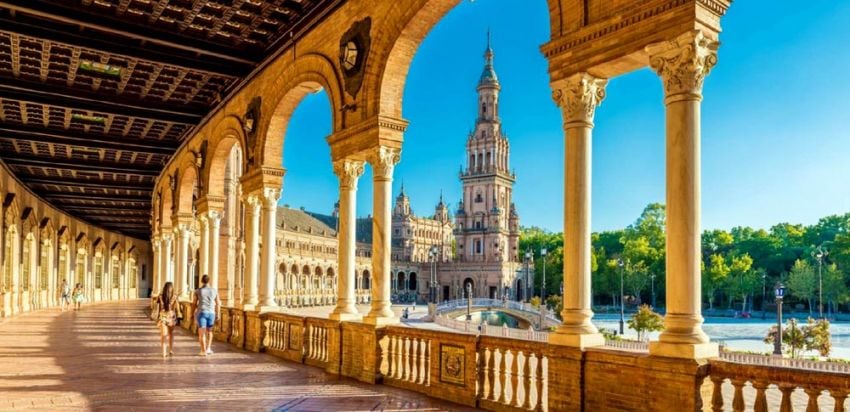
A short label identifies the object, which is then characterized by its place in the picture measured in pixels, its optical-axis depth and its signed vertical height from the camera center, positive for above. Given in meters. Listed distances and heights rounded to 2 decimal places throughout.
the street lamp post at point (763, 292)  93.14 -6.52
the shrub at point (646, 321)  53.03 -5.97
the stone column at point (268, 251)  15.39 -0.15
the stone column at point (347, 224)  11.93 +0.36
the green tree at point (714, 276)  87.94 -3.99
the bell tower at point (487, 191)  113.94 +8.95
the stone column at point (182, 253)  24.12 -0.32
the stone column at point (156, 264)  29.59 -0.91
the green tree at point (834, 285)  82.44 -4.86
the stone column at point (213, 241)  19.41 +0.09
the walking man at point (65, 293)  30.92 -2.26
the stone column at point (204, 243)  20.36 +0.03
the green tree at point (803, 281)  82.88 -4.48
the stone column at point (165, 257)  28.44 -0.54
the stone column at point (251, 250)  16.33 -0.14
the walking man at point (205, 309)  13.41 -1.27
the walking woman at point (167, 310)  13.29 -1.30
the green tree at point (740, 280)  90.50 -4.65
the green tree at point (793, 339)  41.88 -5.87
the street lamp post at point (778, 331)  33.60 -4.26
